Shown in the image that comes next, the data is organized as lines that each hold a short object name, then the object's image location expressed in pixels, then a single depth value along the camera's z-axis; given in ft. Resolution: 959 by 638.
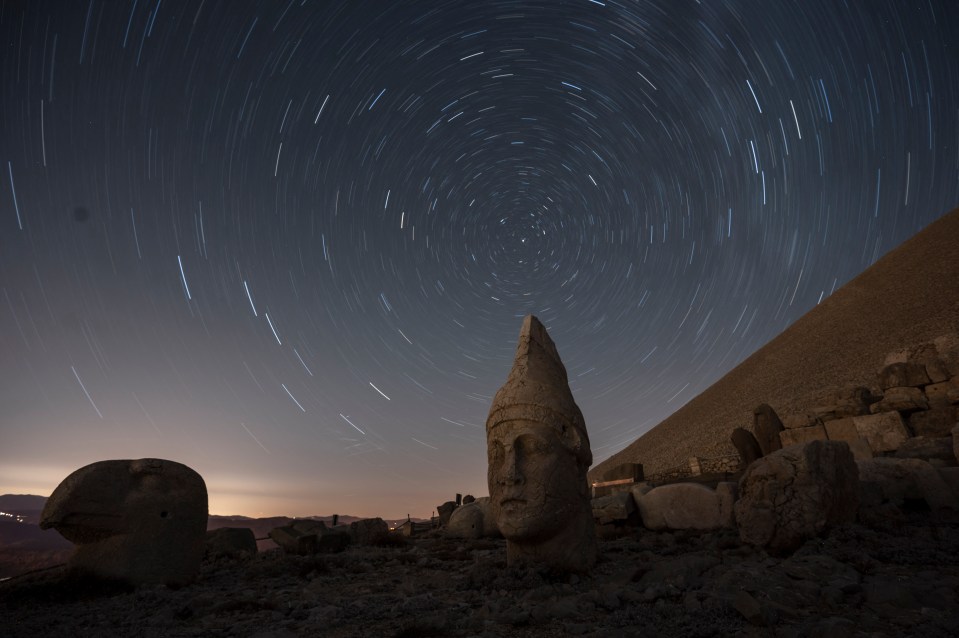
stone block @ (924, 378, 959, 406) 48.32
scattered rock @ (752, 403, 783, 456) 51.96
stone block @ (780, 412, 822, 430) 55.83
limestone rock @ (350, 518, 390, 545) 38.96
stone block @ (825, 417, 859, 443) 51.69
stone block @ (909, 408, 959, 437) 47.16
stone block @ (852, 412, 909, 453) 48.34
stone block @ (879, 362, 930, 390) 52.13
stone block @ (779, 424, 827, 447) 53.78
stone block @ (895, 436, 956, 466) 35.24
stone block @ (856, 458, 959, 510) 26.58
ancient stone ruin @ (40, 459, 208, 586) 22.45
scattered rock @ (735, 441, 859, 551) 21.48
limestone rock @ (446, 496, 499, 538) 40.14
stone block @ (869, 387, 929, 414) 50.19
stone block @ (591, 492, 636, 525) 35.32
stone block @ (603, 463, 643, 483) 64.13
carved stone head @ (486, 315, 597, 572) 20.40
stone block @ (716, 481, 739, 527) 29.99
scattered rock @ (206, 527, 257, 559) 36.11
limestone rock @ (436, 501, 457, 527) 61.41
